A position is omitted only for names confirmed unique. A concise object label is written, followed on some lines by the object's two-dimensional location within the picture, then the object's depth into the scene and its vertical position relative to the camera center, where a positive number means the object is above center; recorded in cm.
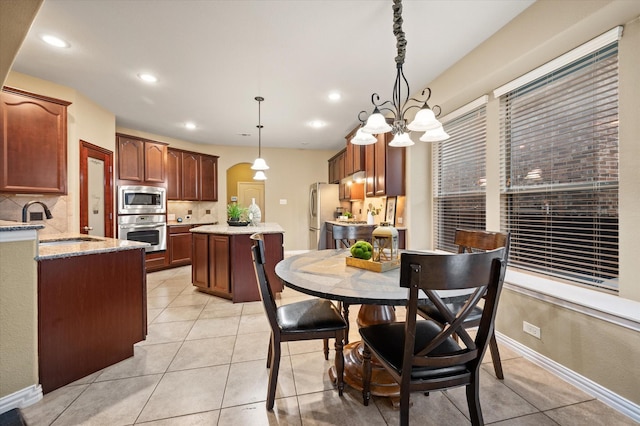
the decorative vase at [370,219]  477 -13
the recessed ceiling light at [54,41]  240 +152
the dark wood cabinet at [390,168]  388 +60
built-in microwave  457 +22
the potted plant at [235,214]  406 -3
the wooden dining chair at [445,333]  106 -52
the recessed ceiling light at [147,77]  310 +153
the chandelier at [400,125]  173 +57
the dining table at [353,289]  127 -37
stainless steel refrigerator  632 +17
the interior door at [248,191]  866 +66
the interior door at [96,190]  363 +32
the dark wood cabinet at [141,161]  464 +91
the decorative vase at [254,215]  418 -5
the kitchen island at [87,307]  176 -67
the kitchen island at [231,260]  344 -61
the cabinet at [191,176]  551 +77
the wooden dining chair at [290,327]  158 -67
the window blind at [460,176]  299 +41
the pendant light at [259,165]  376 +69
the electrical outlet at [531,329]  206 -90
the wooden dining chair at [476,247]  180 -28
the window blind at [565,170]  186 +32
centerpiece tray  168 -33
